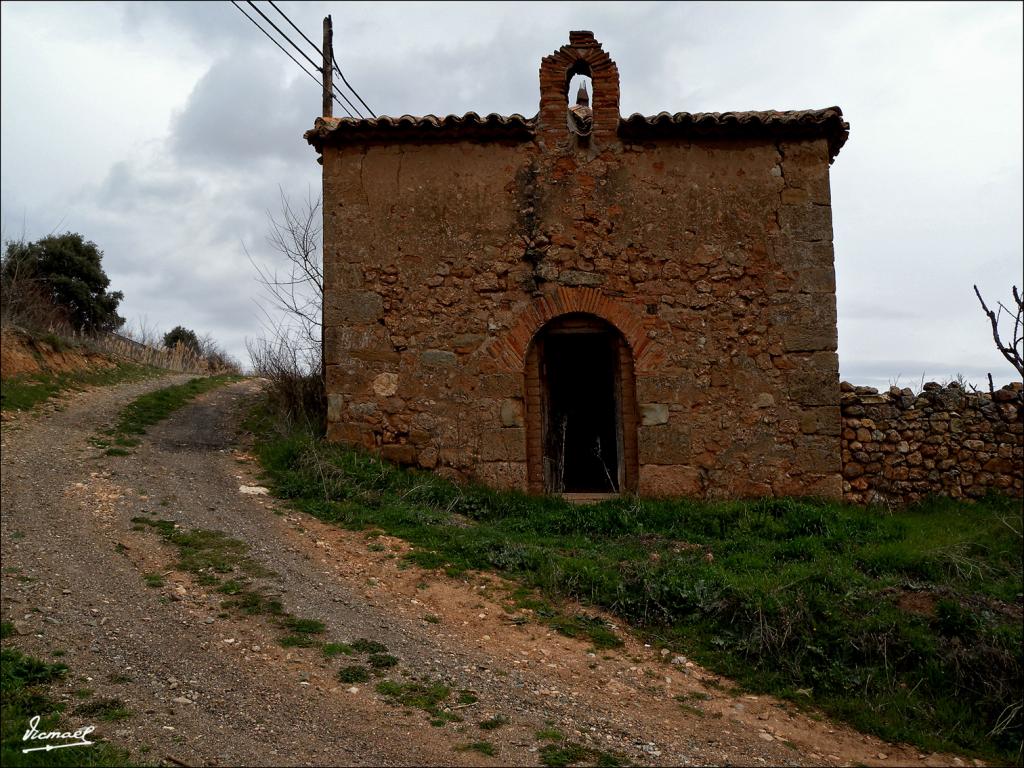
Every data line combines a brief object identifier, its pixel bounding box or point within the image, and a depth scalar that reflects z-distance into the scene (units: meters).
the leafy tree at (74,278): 20.08
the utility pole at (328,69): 13.14
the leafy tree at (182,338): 25.39
